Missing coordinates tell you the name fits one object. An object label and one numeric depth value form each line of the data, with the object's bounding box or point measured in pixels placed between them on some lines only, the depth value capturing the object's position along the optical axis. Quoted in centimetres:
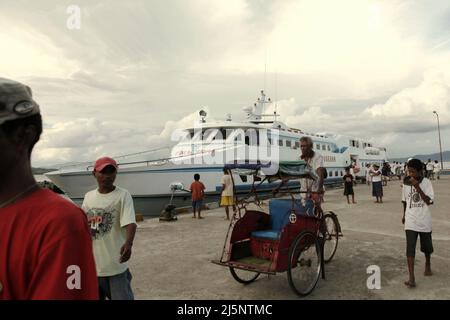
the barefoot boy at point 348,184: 1480
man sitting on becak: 567
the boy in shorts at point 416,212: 504
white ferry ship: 1504
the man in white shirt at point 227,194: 1167
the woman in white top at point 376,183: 1450
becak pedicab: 467
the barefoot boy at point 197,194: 1188
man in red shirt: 110
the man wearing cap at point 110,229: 333
